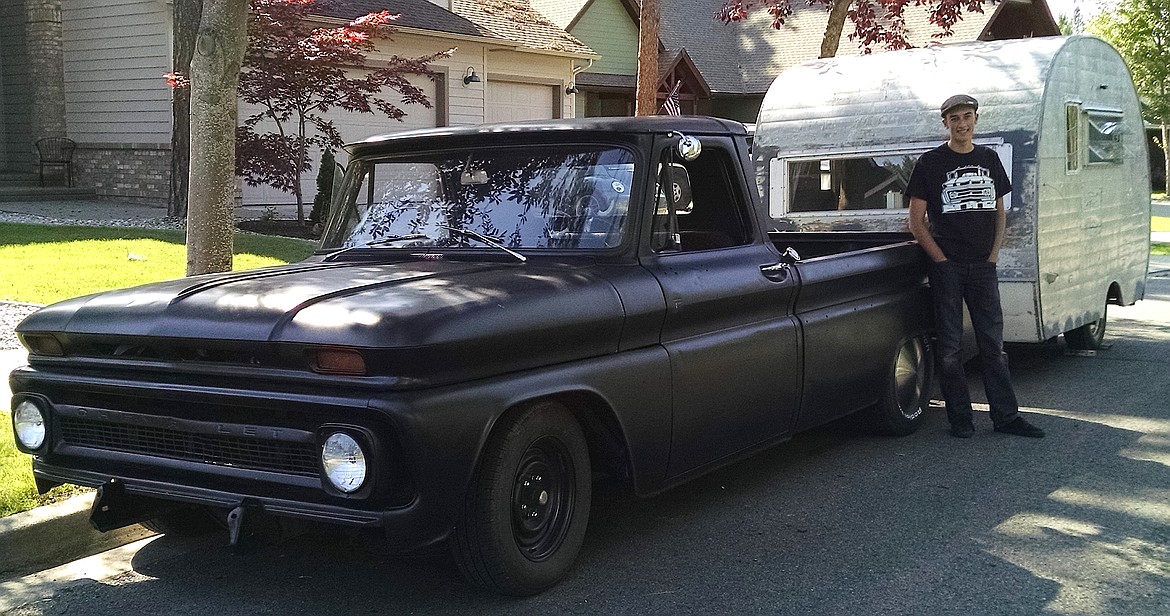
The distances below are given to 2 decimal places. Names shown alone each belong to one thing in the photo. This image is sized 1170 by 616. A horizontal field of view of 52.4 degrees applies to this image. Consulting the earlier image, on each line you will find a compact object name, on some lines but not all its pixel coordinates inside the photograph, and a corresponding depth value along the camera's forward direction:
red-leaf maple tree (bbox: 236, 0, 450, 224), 15.81
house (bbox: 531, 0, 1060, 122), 32.53
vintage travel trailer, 8.62
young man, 7.25
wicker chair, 21.83
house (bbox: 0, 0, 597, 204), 20.47
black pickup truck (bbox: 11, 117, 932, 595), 3.99
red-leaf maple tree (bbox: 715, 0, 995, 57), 13.38
